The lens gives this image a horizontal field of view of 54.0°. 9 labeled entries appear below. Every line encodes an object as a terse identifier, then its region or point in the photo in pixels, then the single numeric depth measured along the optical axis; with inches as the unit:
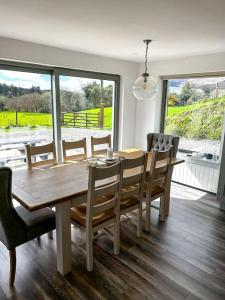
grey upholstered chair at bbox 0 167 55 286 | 64.6
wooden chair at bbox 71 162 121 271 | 74.4
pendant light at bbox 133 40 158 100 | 106.7
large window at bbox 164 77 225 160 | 150.9
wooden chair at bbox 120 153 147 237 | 86.0
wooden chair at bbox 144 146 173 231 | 100.1
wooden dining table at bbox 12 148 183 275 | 70.4
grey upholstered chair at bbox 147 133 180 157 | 129.4
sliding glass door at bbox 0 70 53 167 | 128.9
